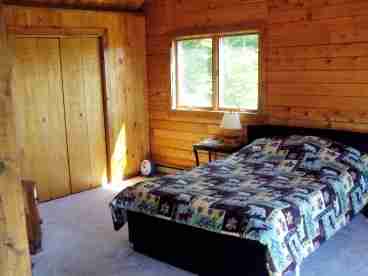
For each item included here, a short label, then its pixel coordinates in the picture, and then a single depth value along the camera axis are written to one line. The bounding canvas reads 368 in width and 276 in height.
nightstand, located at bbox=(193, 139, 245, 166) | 4.92
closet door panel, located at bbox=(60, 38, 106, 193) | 5.12
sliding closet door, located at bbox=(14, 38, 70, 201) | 4.70
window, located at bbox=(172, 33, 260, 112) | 5.08
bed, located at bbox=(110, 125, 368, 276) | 2.86
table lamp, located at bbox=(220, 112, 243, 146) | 4.86
